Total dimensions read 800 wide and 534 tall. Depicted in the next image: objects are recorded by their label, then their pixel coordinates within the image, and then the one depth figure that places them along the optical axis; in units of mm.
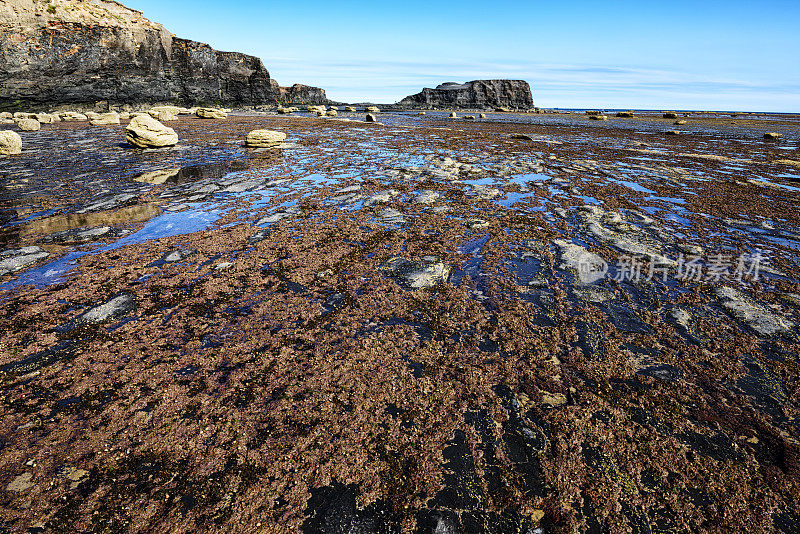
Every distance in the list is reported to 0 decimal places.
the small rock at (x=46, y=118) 22859
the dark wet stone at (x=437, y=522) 1367
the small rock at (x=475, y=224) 4840
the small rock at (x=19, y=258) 3344
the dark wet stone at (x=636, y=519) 1371
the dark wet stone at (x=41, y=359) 2104
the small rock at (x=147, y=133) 11398
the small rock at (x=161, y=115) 24222
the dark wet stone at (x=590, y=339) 2395
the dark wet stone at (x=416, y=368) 2179
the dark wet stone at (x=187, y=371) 2120
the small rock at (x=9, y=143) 9758
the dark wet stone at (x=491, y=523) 1368
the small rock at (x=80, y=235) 4074
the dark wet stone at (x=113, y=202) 5289
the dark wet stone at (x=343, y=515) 1362
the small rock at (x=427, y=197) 6031
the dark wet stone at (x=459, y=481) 1466
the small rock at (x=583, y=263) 3516
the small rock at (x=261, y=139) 12328
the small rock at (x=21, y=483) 1453
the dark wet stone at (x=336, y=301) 2885
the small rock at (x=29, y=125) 17359
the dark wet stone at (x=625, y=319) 2668
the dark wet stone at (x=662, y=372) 2193
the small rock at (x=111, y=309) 2607
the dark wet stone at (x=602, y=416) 1876
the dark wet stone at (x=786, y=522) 1379
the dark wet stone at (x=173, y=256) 3551
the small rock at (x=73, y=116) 26673
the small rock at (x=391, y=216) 5008
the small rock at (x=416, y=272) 3334
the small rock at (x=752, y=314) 2717
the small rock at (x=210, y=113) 28875
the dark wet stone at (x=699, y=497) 1472
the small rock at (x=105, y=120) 21008
